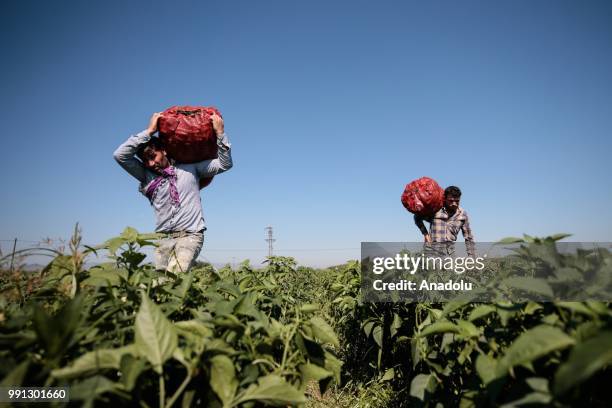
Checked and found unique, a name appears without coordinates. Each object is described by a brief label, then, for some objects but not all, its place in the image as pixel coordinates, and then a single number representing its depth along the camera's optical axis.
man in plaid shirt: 5.79
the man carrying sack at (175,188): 3.27
